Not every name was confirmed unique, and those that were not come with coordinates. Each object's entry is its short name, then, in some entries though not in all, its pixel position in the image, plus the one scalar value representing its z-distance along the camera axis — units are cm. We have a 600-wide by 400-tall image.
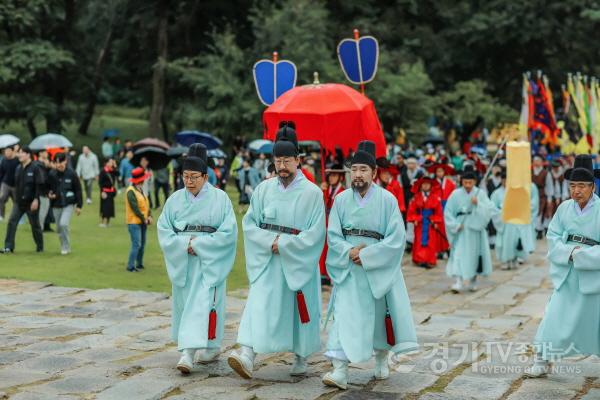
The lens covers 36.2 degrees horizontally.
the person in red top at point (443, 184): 1634
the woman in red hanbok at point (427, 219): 1591
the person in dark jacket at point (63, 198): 1507
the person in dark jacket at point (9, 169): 1744
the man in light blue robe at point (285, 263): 760
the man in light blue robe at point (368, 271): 745
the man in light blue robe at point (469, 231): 1345
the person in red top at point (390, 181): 1511
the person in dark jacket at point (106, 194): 1867
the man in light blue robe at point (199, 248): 789
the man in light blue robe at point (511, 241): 1609
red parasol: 1202
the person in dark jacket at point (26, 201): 1502
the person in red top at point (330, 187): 1331
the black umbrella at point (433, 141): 3238
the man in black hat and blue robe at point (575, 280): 764
